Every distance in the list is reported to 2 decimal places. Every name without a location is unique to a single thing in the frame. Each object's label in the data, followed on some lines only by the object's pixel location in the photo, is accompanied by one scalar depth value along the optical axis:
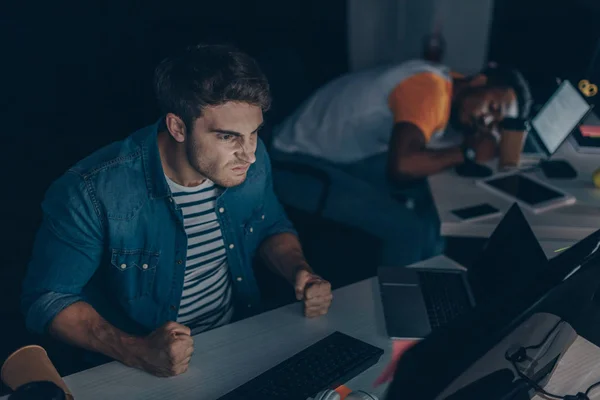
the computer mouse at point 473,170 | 2.34
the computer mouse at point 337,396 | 1.15
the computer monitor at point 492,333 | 0.84
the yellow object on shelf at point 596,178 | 2.26
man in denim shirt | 1.40
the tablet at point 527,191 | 2.11
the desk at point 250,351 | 1.28
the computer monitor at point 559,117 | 2.37
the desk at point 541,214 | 1.98
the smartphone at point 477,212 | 2.01
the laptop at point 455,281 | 1.42
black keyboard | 1.24
